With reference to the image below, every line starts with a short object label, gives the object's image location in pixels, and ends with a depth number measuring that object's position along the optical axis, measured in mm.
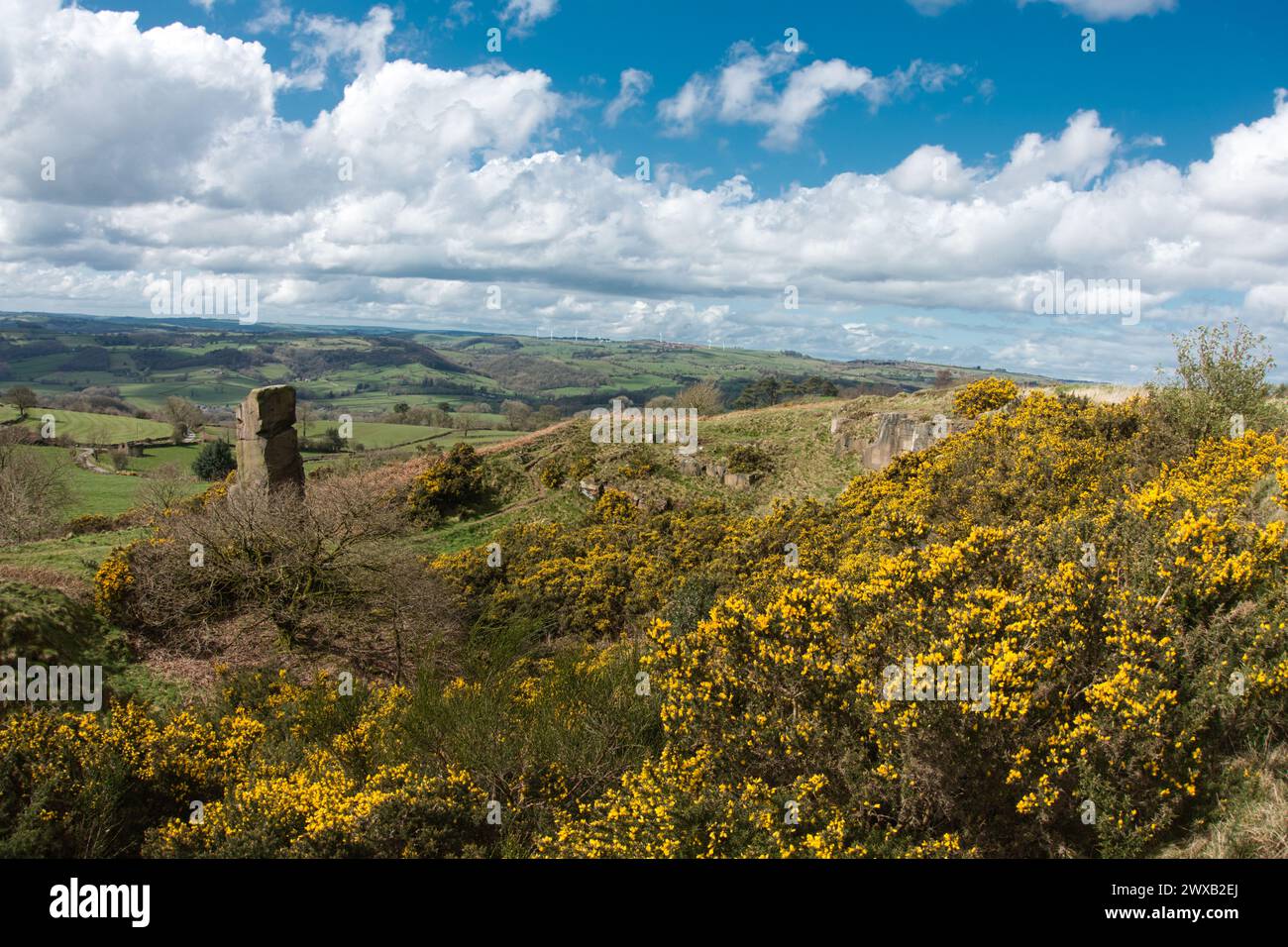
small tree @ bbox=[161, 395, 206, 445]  69625
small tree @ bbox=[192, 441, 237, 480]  56500
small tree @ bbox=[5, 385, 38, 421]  66875
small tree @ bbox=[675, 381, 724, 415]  63516
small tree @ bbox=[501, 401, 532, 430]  78875
